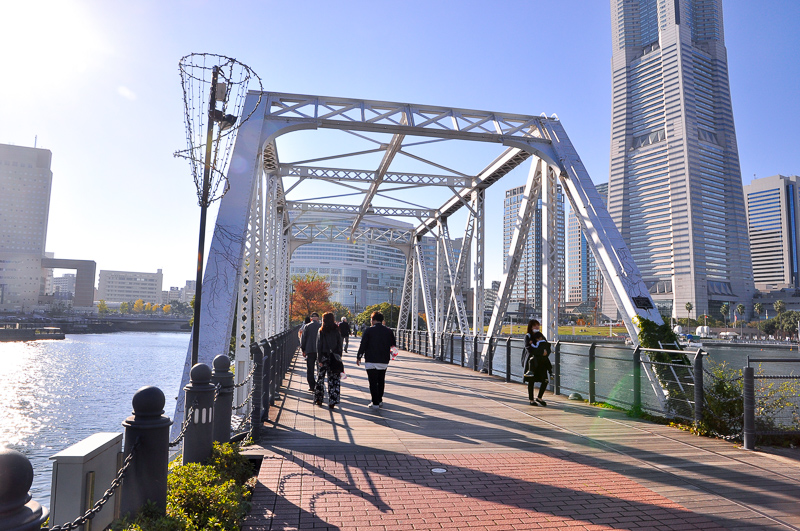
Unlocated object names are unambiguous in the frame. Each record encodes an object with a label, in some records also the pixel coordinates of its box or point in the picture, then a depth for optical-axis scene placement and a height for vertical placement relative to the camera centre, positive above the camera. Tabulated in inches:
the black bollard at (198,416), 174.4 -34.3
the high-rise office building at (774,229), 7229.3 +1310.5
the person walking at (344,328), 641.2 -15.7
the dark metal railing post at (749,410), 249.1 -40.2
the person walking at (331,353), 358.0 -25.8
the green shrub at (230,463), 180.9 -52.5
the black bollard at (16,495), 67.3 -23.9
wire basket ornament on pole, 397.1 +139.4
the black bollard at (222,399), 210.4 -34.8
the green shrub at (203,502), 133.7 -49.3
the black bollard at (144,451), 123.2 -32.5
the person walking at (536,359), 376.8 -28.0
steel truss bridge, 353.4 +117.2
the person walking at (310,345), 430.3 -25.0
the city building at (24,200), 5369.1 +1110.2
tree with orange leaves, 2375.4 +76.6
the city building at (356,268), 4827.8 +426.5
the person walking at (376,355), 358.0 -26.5
